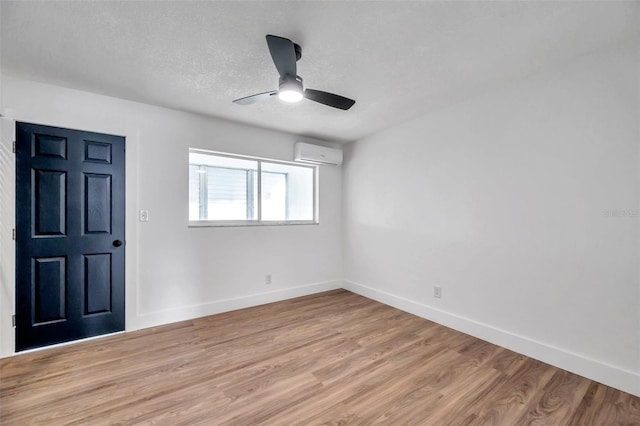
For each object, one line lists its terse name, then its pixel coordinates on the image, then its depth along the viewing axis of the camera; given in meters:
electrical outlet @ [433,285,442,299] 3.08
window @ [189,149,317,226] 3.40
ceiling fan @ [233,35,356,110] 1.71
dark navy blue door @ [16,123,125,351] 2.41
